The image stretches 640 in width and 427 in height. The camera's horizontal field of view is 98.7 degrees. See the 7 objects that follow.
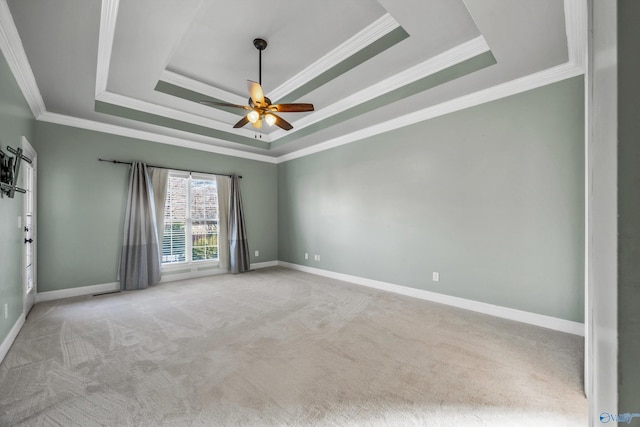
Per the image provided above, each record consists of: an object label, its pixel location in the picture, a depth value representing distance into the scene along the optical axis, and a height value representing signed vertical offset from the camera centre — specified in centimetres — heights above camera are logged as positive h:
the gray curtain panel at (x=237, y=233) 571 -43
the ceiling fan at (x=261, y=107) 303 +119
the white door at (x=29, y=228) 320 -16
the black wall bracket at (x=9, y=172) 234 +39
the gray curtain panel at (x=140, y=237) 443 -40
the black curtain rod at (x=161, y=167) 442 +83
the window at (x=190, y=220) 508 -13
